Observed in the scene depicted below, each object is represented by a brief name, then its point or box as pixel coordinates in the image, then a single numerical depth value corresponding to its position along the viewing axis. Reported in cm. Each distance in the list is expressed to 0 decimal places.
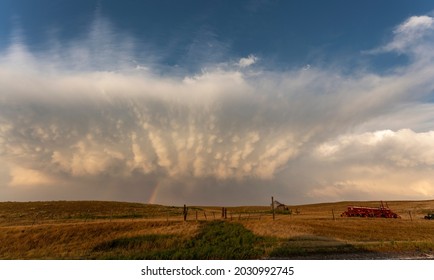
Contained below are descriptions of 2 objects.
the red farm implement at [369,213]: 5969
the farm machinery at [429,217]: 5381
